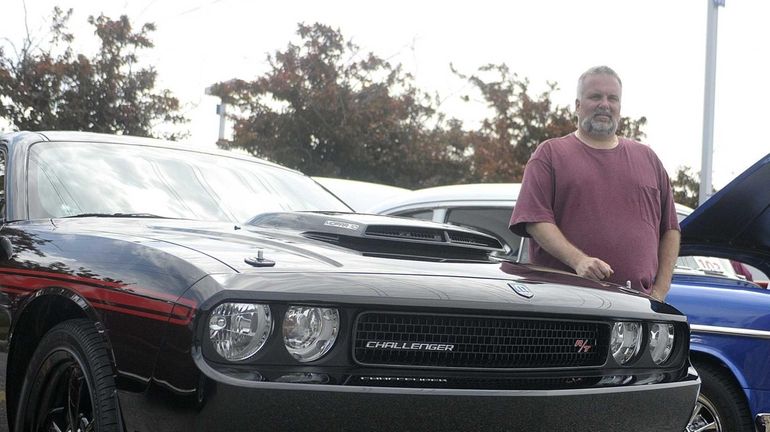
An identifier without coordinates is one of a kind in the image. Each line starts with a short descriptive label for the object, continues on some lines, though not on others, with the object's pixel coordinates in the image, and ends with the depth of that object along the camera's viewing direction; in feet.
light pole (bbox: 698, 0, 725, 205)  43.37
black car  8.27
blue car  14.47
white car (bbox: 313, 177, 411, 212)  32.59
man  13.61
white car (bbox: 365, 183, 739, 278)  19.81
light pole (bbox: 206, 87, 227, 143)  83.92
